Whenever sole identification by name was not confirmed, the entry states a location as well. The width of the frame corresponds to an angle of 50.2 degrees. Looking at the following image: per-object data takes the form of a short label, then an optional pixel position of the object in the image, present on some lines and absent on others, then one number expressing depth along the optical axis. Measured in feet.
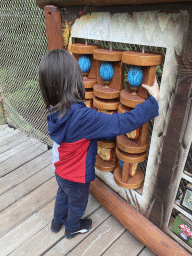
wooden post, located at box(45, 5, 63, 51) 4.59
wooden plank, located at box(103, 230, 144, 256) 4.71
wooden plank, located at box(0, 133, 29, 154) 8.28
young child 3.28
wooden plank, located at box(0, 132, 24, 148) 8.63
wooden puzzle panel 3.48
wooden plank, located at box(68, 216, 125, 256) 4.72
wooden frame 3.12
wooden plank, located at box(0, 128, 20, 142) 9.00
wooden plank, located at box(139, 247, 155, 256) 4.74
